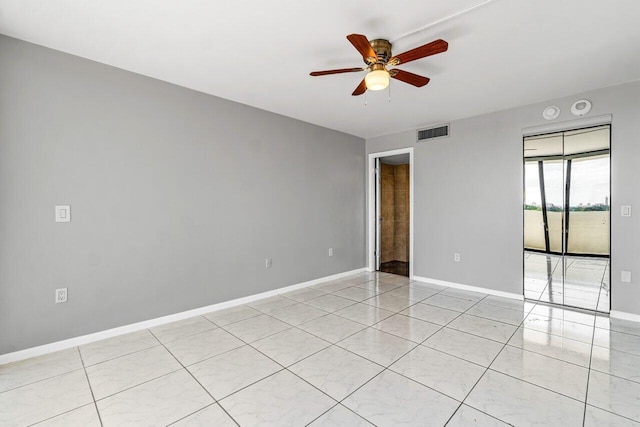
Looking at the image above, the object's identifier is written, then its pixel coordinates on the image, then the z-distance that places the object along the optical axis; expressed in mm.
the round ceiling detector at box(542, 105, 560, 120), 3629
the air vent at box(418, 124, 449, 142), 4562
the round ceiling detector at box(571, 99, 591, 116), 3408
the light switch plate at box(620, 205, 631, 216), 3205
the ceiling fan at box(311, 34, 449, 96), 2044
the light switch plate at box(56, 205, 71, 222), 2561
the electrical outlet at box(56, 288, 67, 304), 2559
